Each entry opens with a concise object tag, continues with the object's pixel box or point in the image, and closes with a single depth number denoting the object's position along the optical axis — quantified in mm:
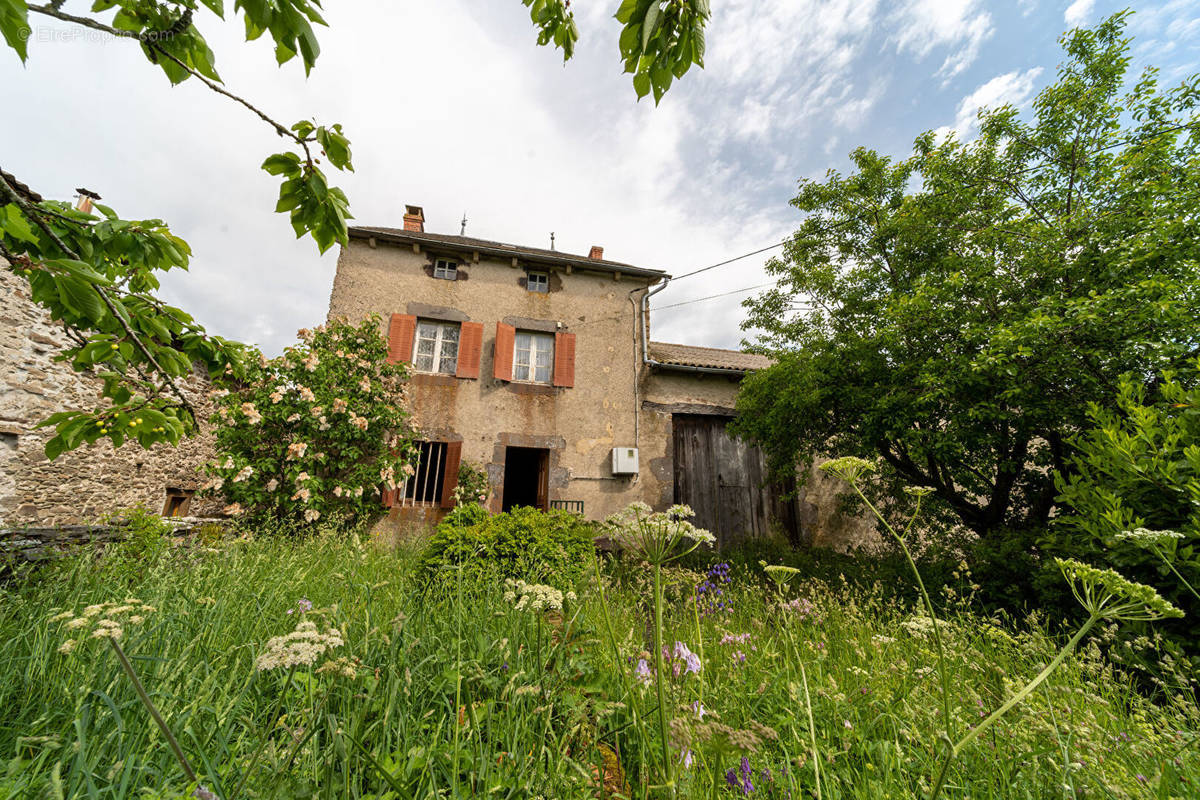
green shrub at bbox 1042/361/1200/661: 2729
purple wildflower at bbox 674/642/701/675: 1735
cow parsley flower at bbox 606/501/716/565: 1437
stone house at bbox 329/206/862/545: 8438
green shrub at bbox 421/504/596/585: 3461
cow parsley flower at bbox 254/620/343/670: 941
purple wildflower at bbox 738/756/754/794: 1380
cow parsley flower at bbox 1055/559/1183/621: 1000
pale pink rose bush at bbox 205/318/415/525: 6609
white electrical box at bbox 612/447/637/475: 8562
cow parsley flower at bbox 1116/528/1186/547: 1455
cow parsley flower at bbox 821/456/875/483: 1653
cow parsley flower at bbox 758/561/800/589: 1820
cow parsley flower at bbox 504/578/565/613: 1519
